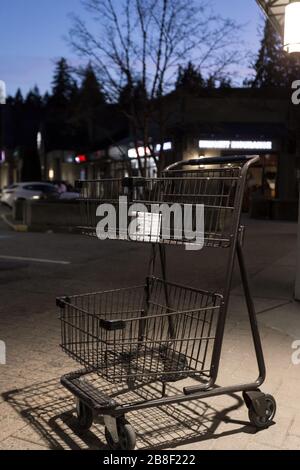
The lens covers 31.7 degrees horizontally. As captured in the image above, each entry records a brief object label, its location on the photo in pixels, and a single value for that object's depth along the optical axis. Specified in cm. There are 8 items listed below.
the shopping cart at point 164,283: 337
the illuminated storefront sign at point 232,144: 2684
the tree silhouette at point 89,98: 1936
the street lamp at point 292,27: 574
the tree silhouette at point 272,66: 2106
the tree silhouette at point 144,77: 1792
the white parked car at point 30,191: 2698
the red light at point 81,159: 4438
